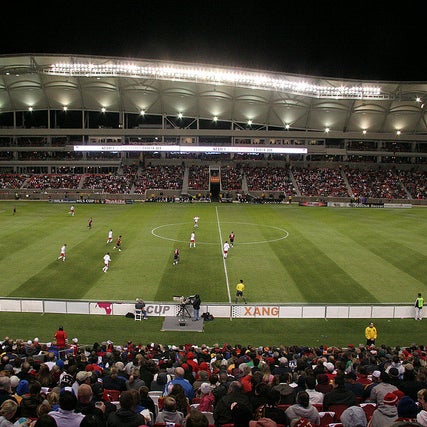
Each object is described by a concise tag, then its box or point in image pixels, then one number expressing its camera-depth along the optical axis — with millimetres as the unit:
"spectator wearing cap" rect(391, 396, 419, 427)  6715
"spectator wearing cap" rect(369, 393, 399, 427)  6918
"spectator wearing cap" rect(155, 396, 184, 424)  6824
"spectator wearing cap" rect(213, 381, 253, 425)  6980
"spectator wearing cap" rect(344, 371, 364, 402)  9836
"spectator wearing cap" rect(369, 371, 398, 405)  8602
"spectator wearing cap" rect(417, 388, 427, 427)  6254
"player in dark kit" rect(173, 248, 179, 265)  30984
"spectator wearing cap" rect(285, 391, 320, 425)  7199
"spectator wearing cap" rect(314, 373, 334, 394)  9539
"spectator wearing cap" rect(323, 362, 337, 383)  12147
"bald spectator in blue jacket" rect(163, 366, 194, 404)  9195
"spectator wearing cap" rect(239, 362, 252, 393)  9409
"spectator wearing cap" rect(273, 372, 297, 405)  8516
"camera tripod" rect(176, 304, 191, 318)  21822
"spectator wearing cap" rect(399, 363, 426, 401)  9076
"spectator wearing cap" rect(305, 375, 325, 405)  8875
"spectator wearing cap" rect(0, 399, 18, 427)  6321
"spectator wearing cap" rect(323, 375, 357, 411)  8359
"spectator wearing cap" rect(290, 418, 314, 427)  6536
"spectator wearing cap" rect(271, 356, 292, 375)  11961
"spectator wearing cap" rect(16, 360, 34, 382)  10438
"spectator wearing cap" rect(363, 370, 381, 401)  9675
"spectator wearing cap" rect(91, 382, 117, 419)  9174
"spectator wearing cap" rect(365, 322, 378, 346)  19078
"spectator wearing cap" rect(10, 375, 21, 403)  9480
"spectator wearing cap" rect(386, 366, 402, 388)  9467
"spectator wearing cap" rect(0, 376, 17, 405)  7652
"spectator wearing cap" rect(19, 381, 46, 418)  7379
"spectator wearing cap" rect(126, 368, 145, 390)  9875
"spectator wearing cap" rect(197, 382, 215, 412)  8688
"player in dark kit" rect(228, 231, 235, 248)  36844
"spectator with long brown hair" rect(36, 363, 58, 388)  10116
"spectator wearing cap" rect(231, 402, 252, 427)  6117
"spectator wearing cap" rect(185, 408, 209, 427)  5617
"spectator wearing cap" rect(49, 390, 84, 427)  6367
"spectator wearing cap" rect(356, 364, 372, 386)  11344
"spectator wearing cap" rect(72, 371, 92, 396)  9125
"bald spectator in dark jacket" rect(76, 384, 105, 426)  6776
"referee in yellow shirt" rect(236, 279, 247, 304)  24078
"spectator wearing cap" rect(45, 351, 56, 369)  13035
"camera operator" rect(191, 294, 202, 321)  21422
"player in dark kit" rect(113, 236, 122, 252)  34781
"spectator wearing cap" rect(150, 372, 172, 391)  10398
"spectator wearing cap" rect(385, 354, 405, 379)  12321
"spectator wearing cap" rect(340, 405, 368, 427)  6934
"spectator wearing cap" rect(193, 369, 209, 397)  10328
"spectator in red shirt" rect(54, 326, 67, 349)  17078
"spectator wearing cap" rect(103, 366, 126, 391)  9930
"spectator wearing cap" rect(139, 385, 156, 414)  8070
